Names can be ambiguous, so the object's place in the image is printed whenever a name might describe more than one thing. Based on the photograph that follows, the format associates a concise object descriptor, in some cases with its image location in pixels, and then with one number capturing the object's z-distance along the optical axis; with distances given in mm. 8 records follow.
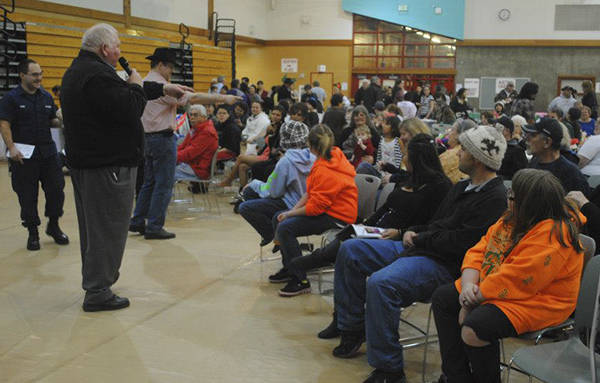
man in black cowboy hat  5711
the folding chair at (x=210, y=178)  7031
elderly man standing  3777
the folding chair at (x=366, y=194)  4617
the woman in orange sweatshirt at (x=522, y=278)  2453
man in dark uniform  5242
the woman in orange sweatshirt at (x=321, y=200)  4254
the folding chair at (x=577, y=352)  2279
